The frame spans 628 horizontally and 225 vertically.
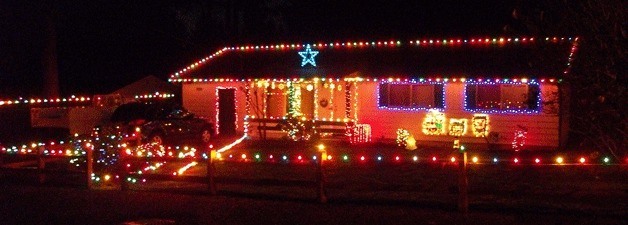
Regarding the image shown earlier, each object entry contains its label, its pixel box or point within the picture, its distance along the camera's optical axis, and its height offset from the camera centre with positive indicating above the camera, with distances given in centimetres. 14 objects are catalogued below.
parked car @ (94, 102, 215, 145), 2401 -99
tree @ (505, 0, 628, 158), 872 +27
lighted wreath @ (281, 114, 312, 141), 2438 -121
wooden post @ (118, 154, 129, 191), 1527 -160
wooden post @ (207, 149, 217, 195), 1443 -149
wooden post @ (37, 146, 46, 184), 1697 -154
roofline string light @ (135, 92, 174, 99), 3167 -23
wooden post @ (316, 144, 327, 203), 1330 -150
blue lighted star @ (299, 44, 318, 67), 2573 +107
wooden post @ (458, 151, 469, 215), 1220 -156
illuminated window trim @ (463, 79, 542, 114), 2141 -35
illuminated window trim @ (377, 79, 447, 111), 2299 -31
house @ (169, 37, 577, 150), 2202 -10
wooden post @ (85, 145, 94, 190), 1595 -153
